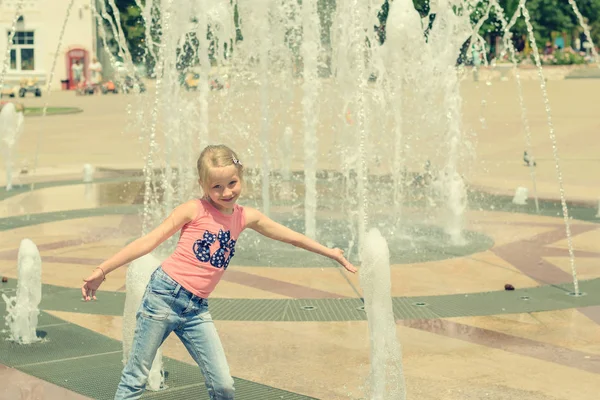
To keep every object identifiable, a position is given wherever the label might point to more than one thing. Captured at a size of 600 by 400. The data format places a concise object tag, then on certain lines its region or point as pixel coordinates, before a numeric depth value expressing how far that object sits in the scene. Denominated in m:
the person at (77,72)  48.42
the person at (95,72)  48.00
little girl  4.53
